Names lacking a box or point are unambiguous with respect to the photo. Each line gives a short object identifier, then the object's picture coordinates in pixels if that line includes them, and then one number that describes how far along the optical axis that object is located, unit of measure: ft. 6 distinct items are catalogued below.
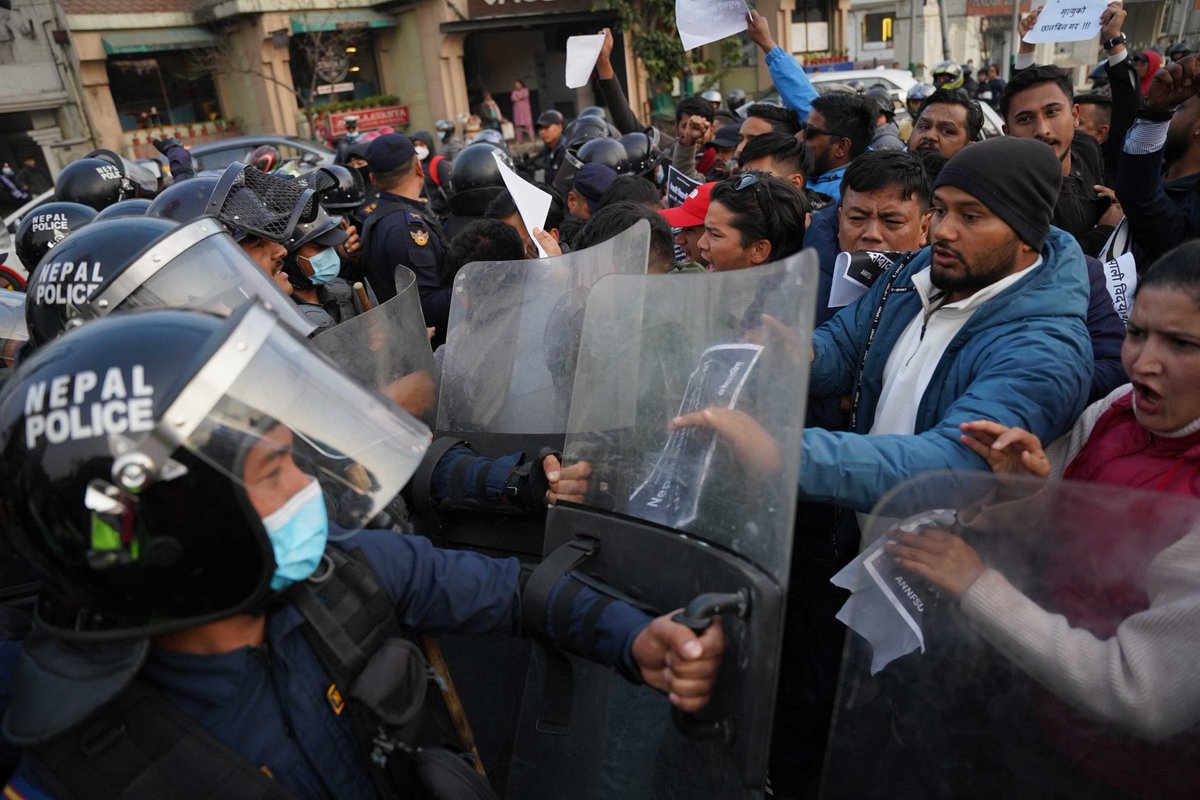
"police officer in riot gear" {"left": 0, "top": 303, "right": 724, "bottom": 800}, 3.80
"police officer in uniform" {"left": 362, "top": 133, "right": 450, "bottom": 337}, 13.07
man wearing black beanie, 5.31
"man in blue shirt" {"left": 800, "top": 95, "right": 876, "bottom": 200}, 13.79
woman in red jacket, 3.56
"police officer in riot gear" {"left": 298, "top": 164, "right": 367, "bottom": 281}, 14.93
